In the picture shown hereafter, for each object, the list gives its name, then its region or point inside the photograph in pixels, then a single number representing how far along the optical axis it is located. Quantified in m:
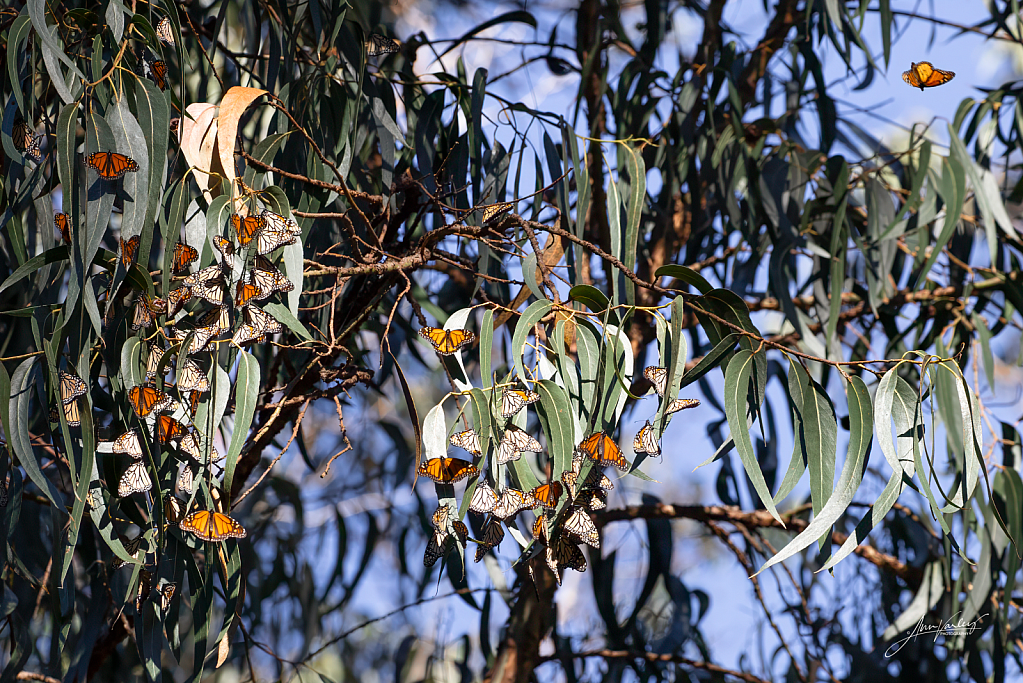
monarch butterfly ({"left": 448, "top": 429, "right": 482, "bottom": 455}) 8.60
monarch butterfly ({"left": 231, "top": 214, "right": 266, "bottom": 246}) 8.53
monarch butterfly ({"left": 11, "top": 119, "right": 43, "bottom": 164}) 8.63
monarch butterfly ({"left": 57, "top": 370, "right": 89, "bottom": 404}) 8.53
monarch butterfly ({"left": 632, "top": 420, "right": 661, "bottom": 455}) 8.58
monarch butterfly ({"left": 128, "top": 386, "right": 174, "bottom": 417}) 8.54
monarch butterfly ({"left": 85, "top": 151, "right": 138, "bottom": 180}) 8.53
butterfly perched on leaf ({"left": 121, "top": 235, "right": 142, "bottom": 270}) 8.53
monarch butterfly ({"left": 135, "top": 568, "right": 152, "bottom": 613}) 8.74
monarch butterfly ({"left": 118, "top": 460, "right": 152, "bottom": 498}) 8.58
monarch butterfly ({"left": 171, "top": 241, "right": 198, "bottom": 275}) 8.64
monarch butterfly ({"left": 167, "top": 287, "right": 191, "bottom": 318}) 8.61
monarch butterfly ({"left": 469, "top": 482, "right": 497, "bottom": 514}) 8.53
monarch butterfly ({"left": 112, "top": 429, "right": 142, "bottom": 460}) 8.55
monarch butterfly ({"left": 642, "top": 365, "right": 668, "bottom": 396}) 8.62
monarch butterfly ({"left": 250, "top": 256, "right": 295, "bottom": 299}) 8.54
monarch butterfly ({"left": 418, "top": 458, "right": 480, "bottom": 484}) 8.55
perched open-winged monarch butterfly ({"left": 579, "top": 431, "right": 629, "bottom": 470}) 8.57
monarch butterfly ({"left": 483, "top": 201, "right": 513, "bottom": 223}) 8.69
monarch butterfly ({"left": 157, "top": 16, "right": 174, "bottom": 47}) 8.75
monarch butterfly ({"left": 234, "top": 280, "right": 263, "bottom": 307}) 8.53
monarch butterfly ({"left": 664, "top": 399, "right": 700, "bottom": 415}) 8.60
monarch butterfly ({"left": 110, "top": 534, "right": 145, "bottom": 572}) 8.71
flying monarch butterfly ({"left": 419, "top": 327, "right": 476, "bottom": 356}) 8.64
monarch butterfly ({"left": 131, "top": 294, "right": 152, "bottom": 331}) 8.60
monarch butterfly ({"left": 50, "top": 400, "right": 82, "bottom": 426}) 8.59
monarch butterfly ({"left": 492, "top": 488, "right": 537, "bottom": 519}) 8.54
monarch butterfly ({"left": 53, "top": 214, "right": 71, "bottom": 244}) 8.57
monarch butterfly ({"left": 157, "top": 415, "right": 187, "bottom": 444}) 8.58
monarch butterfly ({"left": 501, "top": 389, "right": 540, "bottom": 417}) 8.60
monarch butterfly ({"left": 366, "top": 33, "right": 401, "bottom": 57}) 9.27
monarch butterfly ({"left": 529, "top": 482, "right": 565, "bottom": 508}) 8.58
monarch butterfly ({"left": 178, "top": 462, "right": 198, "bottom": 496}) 8.58
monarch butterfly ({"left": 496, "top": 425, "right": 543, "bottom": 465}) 8.58
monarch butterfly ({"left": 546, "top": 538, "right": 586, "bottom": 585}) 8.61
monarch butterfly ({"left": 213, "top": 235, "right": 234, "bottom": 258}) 8.51
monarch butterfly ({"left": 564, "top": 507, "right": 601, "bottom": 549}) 8.59
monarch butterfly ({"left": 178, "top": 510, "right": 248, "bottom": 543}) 8.57
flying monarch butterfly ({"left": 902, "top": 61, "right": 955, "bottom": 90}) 9.09
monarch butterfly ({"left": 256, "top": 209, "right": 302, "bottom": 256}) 8.55
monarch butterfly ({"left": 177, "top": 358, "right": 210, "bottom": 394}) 8.61
